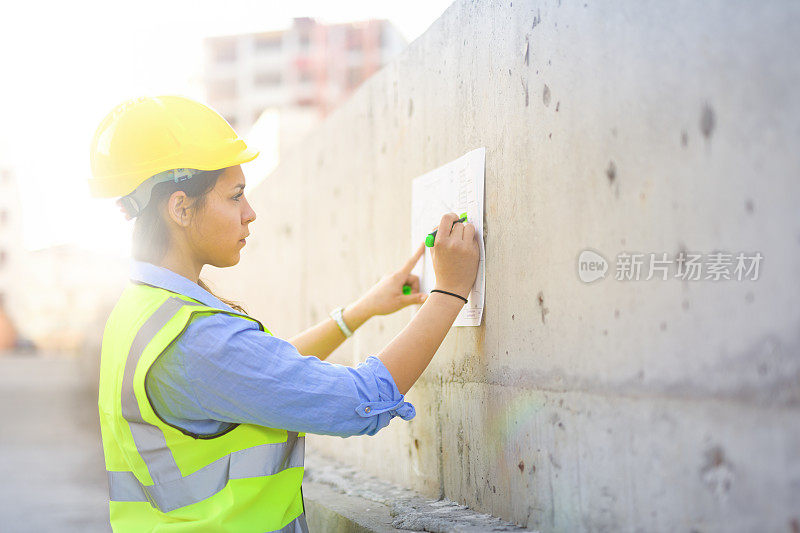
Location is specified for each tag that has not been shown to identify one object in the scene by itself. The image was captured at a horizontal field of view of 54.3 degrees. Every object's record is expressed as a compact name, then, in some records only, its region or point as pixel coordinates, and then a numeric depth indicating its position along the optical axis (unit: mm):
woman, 1816
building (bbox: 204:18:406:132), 60969
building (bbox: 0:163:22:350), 57969
